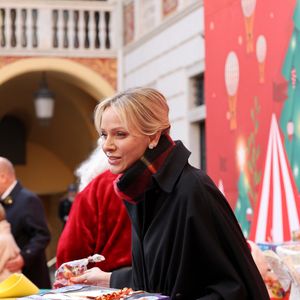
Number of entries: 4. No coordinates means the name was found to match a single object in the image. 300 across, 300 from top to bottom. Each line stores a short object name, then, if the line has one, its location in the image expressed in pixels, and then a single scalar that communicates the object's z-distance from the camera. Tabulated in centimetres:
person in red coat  555
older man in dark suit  829
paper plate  347
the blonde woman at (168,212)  313
